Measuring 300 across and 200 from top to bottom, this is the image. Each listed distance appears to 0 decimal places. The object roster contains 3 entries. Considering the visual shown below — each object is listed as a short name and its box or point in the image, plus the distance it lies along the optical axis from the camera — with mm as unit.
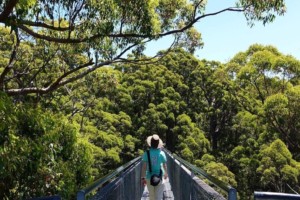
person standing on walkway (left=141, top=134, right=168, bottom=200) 6594
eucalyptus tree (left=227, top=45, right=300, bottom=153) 26594
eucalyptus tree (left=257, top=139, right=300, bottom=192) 25734
